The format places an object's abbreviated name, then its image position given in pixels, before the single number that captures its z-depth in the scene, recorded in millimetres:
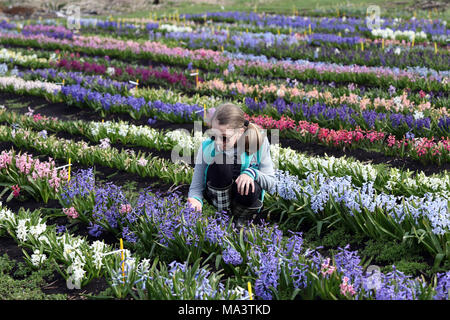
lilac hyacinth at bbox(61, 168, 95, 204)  5703
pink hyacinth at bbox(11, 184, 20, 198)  6297
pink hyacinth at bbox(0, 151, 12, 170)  6789
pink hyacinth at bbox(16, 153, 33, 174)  6500
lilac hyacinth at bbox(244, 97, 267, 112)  9367
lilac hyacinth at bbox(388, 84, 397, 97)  9831
